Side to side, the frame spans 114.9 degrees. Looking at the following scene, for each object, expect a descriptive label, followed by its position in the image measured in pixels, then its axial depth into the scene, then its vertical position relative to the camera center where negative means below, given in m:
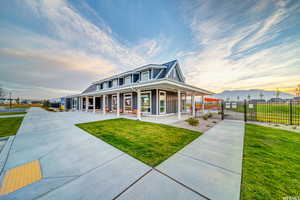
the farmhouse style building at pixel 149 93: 9.44 +0.80
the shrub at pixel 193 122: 6.11 -1.39
